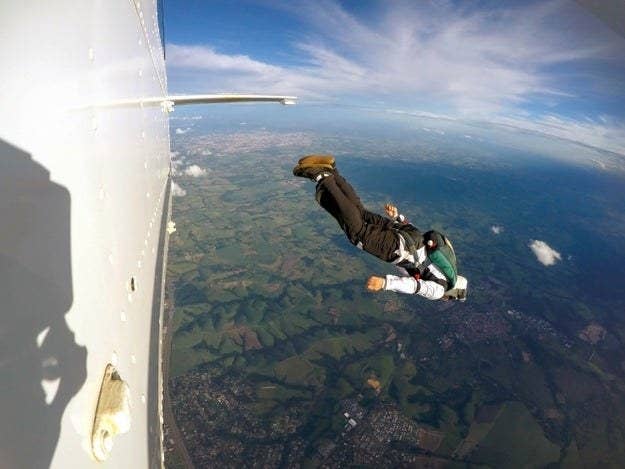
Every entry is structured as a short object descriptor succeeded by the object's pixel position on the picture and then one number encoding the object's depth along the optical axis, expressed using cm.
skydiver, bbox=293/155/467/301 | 518
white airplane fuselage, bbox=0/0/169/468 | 72
